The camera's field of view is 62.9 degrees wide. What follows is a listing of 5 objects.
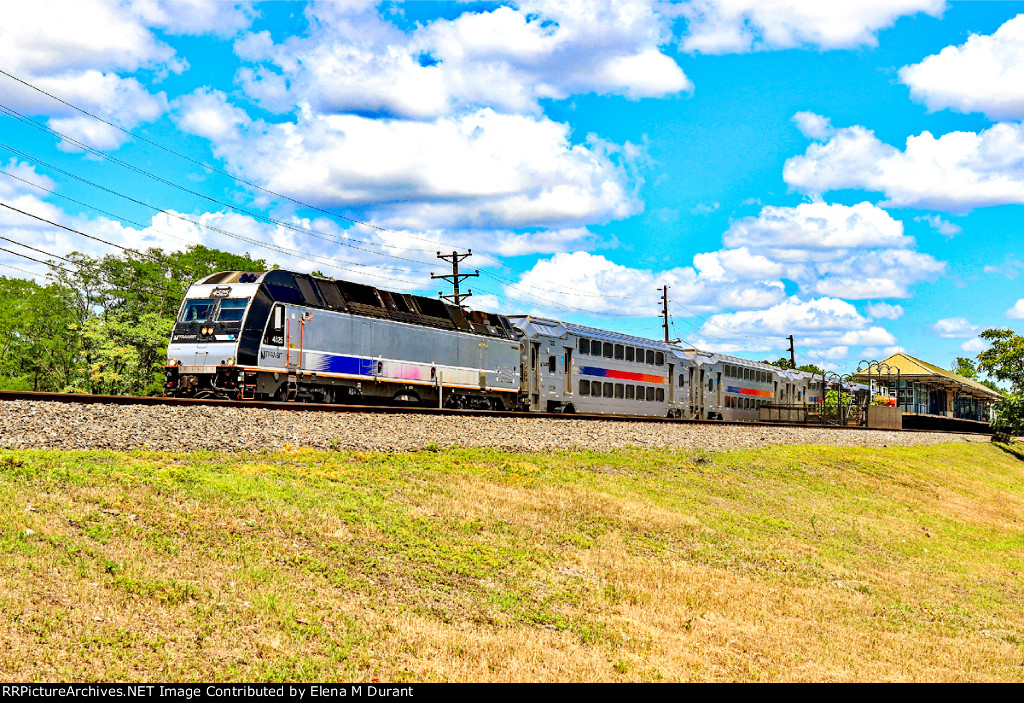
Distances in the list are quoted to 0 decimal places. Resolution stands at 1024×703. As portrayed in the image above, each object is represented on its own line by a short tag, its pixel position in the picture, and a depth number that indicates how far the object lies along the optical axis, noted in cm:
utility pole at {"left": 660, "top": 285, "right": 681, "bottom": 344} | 7712
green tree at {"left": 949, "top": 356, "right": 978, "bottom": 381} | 15512
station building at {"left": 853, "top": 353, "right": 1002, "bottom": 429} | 8712
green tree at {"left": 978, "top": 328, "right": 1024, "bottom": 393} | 10400
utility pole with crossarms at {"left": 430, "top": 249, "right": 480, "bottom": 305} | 5553
